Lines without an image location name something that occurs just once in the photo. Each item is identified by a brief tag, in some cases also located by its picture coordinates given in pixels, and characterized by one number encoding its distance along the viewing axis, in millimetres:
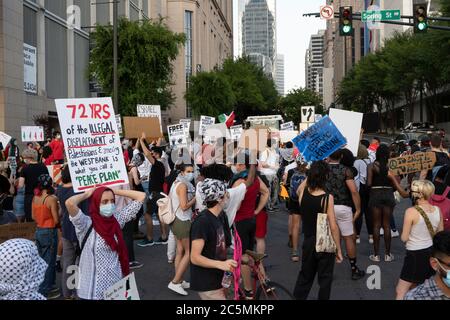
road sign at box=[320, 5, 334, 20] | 18016
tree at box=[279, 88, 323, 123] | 98812
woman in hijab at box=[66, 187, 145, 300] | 4875
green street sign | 16658
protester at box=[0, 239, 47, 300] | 3203
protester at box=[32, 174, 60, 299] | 6930
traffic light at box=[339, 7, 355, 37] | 17172
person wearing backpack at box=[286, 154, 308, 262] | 9021
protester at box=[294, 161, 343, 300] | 5605
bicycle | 5070
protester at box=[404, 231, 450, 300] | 3416
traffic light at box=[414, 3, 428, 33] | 16266
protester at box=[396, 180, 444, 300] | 5527
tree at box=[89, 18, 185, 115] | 32844
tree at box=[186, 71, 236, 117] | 55531
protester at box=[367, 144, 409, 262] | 8406
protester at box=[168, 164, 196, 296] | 7234
